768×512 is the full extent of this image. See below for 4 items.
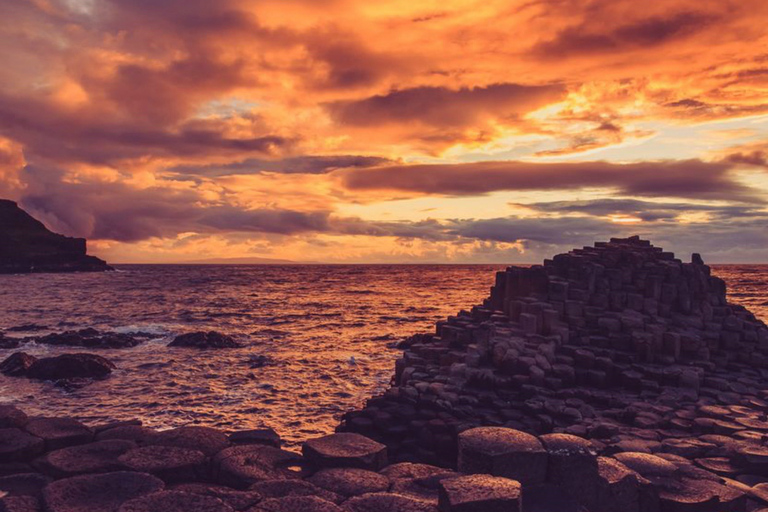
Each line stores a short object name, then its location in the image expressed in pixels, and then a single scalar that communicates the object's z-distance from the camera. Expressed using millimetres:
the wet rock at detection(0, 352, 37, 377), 21475
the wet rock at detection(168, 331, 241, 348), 29234
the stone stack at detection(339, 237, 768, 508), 12211
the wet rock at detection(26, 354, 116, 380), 20750
